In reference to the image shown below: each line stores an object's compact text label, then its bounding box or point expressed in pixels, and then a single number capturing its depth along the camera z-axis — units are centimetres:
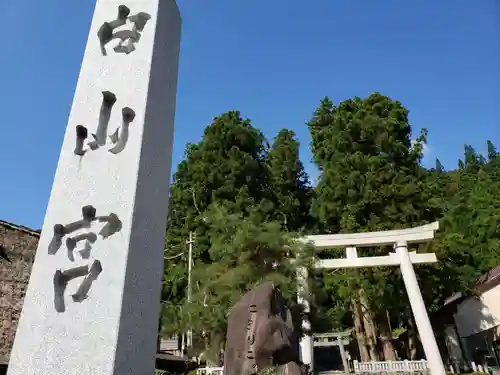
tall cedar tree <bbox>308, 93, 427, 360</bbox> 1405
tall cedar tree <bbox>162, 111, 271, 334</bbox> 1534
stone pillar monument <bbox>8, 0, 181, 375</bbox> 202
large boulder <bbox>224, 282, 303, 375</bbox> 630
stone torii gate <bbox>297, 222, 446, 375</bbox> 1059
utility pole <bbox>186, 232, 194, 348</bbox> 1216
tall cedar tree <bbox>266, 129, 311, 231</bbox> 1836
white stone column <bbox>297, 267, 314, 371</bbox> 998
